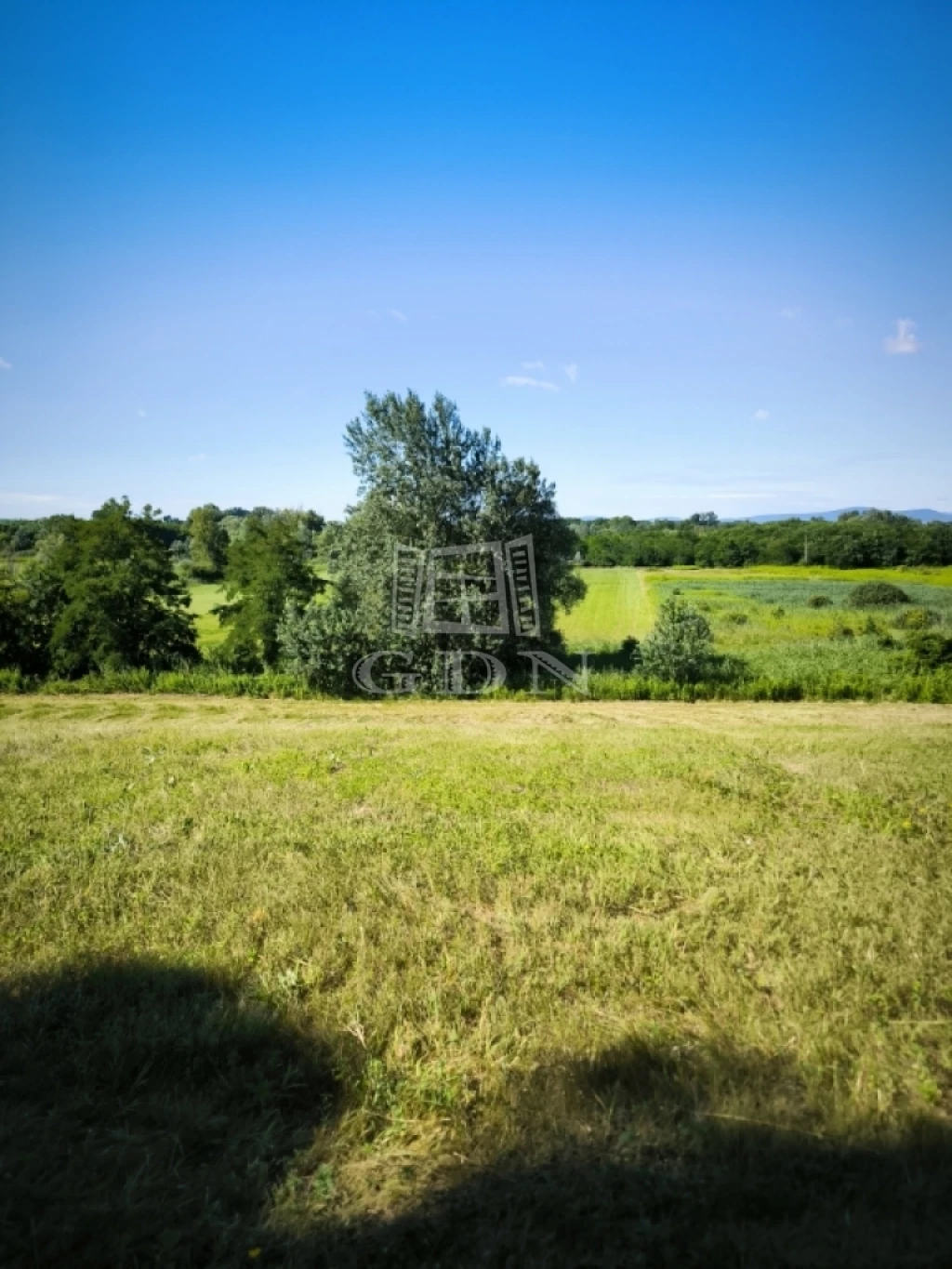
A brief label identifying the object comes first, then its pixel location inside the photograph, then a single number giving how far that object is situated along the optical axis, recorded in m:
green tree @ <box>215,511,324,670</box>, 25.56
